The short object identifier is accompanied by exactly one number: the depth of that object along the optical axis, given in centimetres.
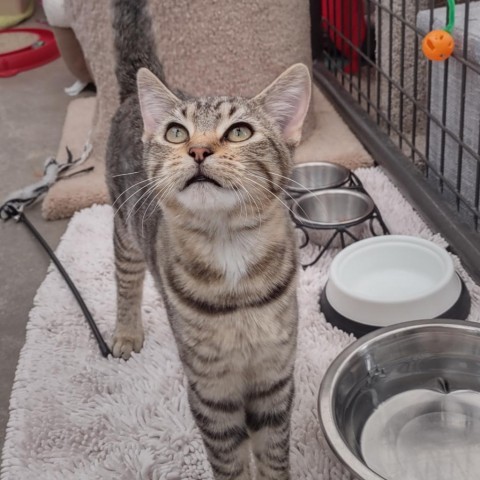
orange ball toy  157
